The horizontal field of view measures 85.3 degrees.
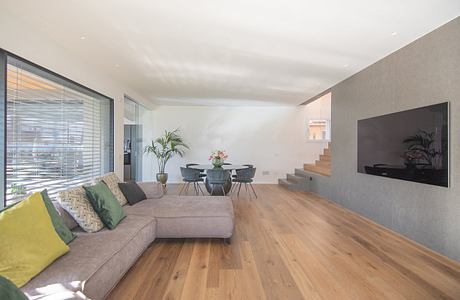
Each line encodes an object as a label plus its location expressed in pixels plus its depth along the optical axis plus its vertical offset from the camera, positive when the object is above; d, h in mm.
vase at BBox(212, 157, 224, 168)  5771 -289
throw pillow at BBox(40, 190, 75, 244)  1984 -596
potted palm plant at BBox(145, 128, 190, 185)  7664 +41
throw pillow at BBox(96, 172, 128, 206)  3243 -485
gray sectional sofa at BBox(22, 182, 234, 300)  1529 -797
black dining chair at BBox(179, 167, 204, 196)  5816 -597
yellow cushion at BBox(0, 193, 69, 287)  1479 -599
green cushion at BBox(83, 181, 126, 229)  2496 -585
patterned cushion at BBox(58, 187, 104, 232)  2332 -582
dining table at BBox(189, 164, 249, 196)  5777 -804
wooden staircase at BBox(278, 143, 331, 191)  6616 -668
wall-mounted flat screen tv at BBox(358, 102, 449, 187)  2789 +70
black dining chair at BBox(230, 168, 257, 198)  5906 -605
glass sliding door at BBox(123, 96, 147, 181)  6723 +173
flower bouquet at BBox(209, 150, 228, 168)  5777 -220
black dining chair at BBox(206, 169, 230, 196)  5430 -594
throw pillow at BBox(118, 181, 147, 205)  3465 -612
